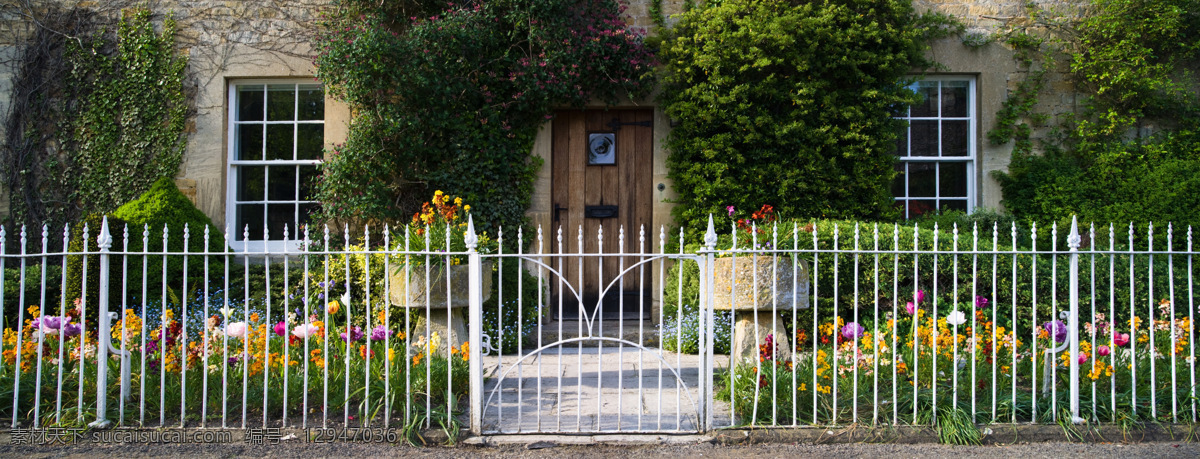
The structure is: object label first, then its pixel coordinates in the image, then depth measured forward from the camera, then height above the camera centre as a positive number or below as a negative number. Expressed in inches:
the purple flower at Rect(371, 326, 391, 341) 156.2 -20.4
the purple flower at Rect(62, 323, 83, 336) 157.1 -19.5
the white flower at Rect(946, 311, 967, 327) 148.2 -16.2
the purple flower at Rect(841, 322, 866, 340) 153.2 -19.5
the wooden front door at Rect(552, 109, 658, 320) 283.6 +21.0
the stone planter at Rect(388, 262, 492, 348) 196.7 -15.5
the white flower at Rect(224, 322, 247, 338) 152.4 -19.1
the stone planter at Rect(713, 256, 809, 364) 188.7 -14.8
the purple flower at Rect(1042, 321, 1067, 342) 151.0 -18.9
